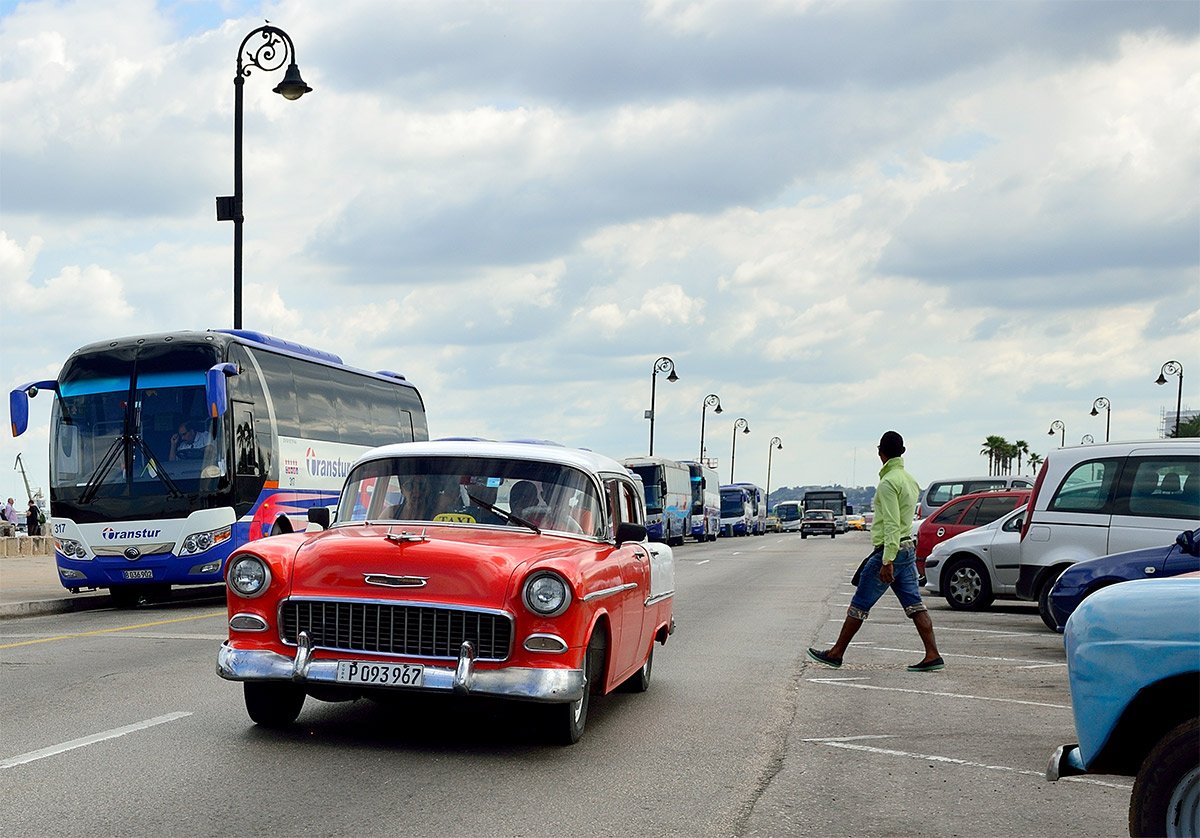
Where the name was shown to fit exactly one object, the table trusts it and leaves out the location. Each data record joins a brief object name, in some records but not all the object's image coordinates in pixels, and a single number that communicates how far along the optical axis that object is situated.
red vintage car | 7.48
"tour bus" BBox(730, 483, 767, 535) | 94.62
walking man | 11.74
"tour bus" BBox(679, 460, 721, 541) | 64.31
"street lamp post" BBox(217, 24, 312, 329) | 24.41
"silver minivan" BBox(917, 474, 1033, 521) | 32.75
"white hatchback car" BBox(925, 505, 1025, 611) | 19.67
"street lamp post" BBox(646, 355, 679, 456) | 65.69
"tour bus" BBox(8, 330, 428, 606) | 19.53
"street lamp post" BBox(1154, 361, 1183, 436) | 63.38
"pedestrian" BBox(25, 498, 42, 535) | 46.62
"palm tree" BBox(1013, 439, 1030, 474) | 144.75
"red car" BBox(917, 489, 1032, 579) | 23.70
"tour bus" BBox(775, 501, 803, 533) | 100.88
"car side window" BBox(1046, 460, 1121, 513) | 15.70
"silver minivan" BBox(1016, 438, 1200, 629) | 15.16
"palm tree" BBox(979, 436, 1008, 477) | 141.50
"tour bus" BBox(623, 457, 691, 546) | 50.53
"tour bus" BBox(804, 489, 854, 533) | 90.94
